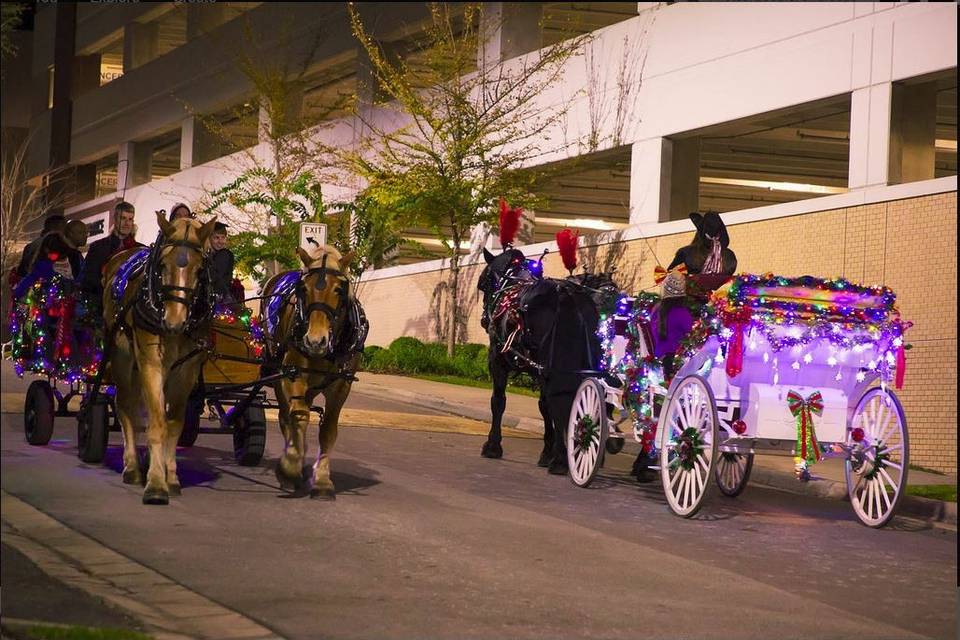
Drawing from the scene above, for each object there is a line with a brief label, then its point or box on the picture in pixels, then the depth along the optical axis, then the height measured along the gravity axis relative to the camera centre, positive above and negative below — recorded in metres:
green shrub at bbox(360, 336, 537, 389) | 29.16 +0.40
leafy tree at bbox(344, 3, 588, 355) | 29.97 +5.28
